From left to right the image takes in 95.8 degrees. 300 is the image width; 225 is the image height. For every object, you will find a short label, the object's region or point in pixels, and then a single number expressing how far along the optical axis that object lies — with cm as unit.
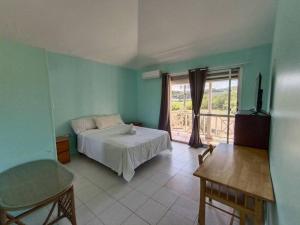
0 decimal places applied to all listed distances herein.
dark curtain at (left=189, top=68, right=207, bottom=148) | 346
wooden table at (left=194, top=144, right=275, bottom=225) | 99
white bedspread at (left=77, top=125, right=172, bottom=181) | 222
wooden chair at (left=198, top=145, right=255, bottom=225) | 110
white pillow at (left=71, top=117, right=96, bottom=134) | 318
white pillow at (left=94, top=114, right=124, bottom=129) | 349
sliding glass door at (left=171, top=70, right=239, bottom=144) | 328
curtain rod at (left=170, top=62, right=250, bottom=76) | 303
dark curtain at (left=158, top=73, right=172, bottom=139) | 406
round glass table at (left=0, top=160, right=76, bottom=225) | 101
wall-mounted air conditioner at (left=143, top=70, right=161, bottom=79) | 411
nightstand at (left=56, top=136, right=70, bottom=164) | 275
